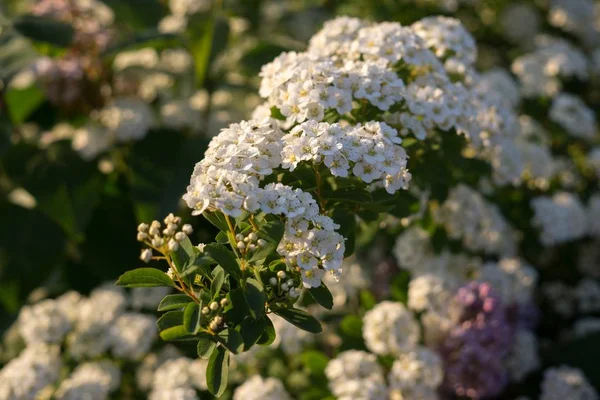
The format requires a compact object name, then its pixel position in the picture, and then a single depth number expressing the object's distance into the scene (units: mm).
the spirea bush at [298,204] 643
